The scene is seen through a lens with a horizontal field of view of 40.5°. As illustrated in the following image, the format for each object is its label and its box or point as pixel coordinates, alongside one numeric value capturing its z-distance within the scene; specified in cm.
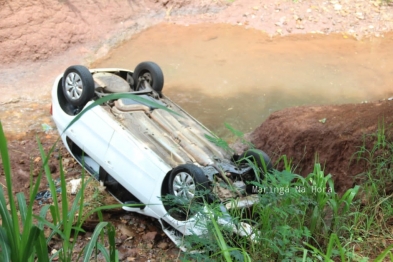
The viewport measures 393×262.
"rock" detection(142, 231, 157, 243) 521
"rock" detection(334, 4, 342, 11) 1095
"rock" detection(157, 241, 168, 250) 515
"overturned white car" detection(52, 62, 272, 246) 478
